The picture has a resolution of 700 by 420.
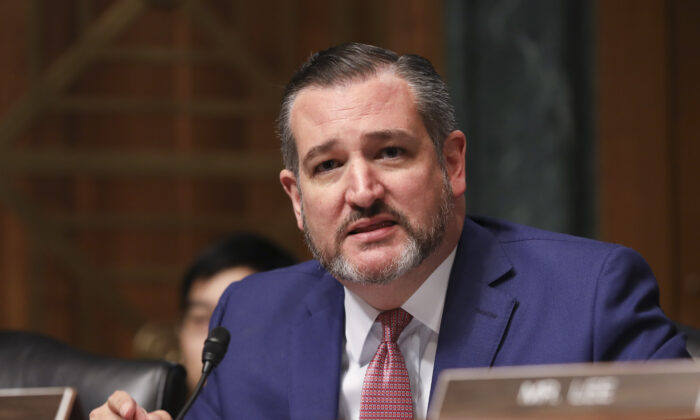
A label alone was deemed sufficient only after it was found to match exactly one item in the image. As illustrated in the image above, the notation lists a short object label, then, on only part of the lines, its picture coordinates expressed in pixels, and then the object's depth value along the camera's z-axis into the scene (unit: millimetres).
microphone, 3893
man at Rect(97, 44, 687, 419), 3908
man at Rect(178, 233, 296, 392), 4396
